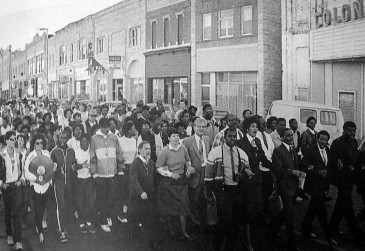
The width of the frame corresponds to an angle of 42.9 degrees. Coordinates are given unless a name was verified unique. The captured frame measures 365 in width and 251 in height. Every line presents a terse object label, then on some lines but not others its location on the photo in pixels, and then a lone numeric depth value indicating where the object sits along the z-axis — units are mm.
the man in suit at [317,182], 5477
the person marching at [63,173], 6012
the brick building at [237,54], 15797
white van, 11242
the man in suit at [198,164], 6035
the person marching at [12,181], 5230
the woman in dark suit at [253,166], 5199
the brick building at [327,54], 11945
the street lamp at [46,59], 18530
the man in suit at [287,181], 5113
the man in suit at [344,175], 5574
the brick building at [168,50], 19484
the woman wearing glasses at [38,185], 5359
